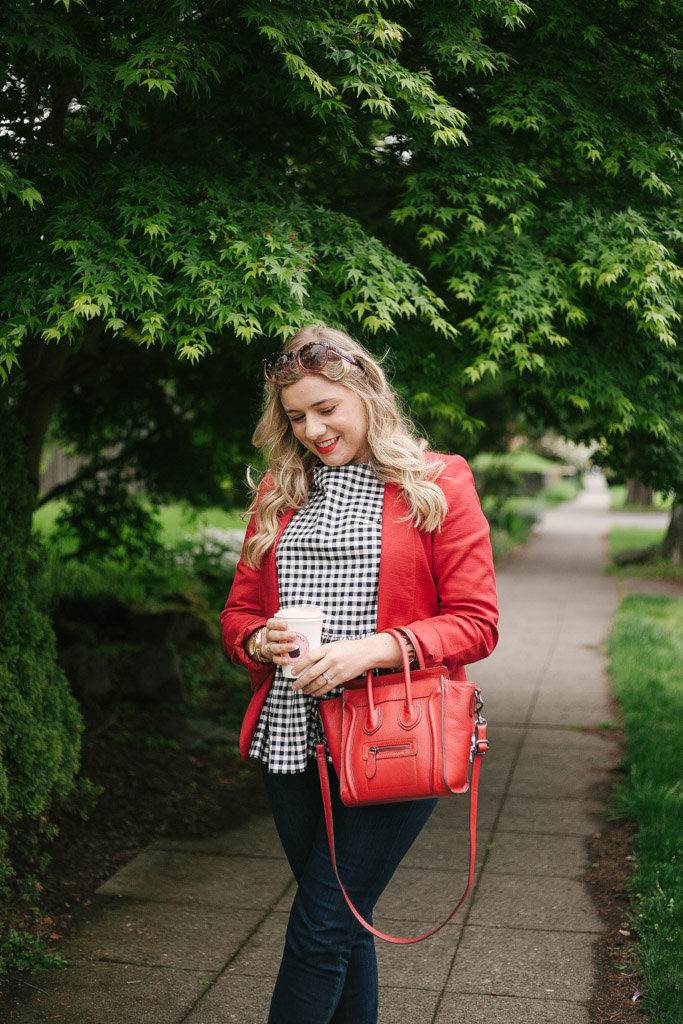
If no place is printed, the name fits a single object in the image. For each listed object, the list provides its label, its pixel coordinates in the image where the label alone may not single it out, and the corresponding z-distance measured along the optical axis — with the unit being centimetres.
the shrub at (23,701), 374
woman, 226
